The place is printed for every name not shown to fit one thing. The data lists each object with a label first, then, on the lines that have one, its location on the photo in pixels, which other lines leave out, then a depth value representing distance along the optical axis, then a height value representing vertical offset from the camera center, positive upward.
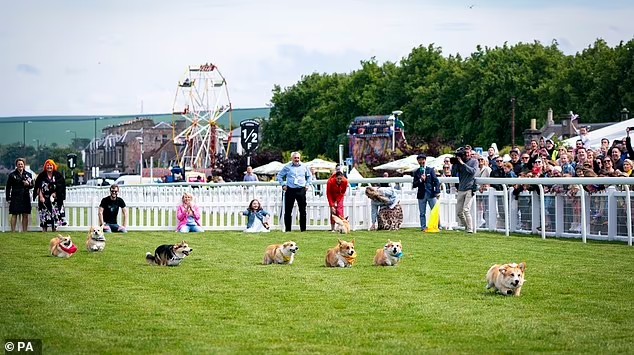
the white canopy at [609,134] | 40.25 +1.75
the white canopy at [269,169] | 78.25 +1.21
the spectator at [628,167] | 25.70 +0.40
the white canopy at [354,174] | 51.40 +0.58
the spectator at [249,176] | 47.16 +0.47
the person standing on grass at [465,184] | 29.25 +0.08
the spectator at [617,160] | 26.48 +0.56
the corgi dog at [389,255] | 18.97 -1.01
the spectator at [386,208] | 32.22 -0.52
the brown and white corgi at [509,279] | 14.73 -1.07
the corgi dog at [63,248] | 21.94 -1.01
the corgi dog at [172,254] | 19.72 -1.01
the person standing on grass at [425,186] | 31.41 +0.04
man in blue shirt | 31.53 +0.11
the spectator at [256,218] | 31.95 -0.75
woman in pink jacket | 32.84 -0.70
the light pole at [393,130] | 69.56 +3.21
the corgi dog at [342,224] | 30.70 -0.87
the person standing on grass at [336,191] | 31.20 -0.07
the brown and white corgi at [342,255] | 18.97 -1.01
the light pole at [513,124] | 87.18 +4.33
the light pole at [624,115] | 73.16 +4.30
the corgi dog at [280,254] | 19.67 -1.02
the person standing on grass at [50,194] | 31.83 -0.11
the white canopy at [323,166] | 71.21 +1.26
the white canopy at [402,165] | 60.04 +1.09
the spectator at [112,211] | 30.86 -0.54
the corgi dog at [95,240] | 23.20 -0.93
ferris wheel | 115.31 +5.86
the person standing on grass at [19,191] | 32.31 -0.03
